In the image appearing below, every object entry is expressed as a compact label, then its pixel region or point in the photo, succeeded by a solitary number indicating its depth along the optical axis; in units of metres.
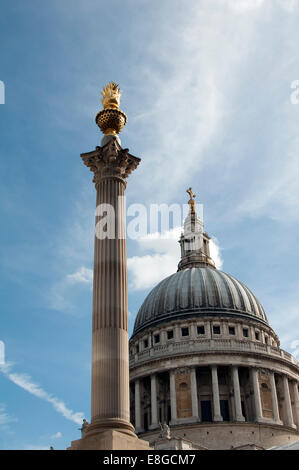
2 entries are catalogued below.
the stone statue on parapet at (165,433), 54.31
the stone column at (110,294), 24.22
